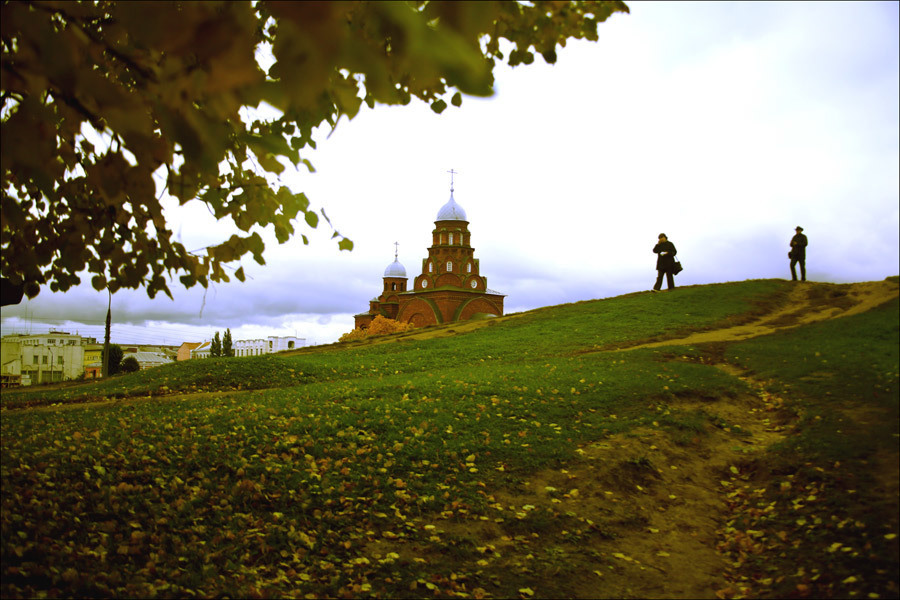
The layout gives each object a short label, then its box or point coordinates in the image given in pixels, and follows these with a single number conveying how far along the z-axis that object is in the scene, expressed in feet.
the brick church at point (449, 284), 178.29
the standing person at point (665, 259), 69.77
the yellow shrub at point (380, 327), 184.14
